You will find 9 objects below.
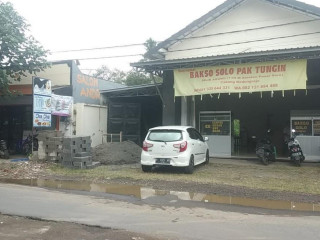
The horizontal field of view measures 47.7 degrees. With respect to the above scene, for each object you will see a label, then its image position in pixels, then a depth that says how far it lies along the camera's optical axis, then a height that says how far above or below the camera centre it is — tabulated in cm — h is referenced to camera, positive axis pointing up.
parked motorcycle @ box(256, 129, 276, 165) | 1465 -101
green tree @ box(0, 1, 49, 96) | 1614 +349
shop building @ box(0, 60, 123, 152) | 1873 +108
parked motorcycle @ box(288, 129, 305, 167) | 1412 -100
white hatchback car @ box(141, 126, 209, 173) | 1187 -76
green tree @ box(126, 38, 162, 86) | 4191 +544
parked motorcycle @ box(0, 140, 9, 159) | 1695 -123
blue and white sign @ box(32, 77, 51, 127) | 1510 +97
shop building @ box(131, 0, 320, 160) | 1400 +254
